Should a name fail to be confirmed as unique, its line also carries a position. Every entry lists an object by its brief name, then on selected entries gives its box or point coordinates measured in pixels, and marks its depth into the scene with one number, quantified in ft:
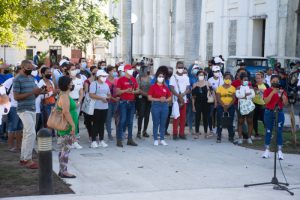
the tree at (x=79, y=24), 76.33
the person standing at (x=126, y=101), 45.37
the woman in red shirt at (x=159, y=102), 46.16
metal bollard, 28.78
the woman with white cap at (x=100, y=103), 44.60
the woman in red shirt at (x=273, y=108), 39.29
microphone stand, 30.55
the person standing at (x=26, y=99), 34.73
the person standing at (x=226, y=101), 48.01
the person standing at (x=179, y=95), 48.96
